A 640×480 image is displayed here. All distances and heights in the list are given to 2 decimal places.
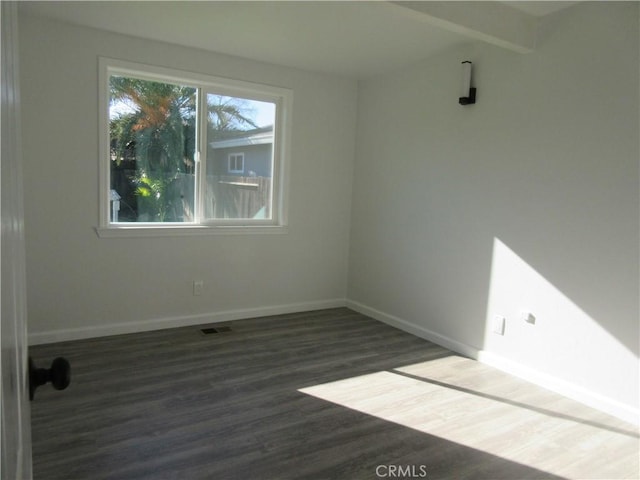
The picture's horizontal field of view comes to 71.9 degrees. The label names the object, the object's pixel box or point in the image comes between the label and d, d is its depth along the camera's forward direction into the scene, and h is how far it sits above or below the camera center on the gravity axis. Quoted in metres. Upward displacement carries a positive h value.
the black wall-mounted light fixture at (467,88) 3.39 +0.90
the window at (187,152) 3.62 +0.38
